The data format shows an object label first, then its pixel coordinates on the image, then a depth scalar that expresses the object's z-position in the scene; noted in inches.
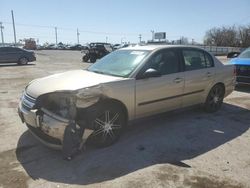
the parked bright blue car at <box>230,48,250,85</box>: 275.3
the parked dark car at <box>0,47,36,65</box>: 601.9
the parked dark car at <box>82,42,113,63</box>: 713.1
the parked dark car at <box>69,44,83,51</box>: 1918.6
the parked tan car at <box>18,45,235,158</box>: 118.3
